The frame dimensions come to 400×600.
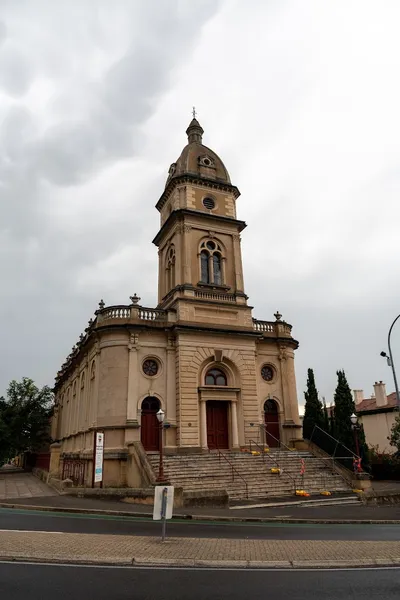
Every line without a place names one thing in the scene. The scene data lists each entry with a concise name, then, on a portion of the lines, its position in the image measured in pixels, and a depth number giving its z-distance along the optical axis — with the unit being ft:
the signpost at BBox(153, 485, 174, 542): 34.30
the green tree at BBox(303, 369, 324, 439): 103.45
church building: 85.20
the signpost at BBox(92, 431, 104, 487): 70.18
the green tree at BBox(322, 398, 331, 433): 103.30
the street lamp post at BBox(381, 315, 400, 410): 69.87
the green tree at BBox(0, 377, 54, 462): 141.45
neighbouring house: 133.90
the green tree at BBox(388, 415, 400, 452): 86.19
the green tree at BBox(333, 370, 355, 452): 94.75
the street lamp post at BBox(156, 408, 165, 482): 62.28
